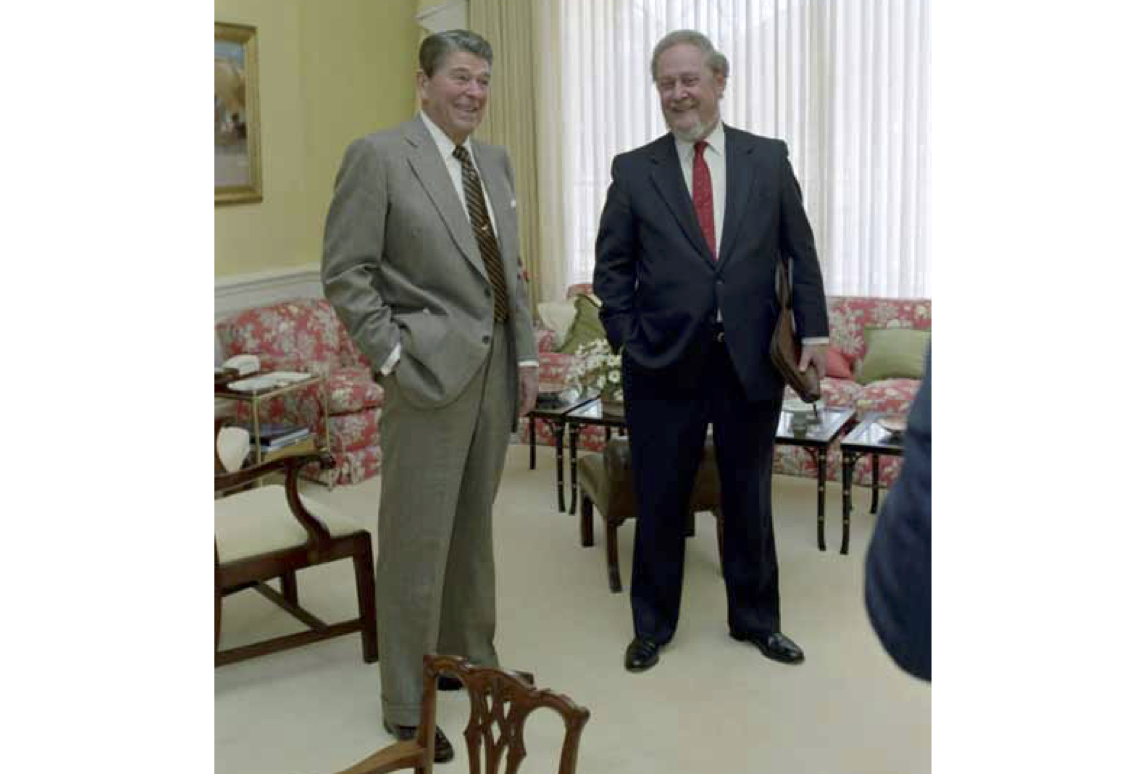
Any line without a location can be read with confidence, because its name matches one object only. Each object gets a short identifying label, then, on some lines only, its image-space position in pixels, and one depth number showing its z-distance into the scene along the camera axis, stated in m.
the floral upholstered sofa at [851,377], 5.85
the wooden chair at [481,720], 1.72
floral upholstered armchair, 6.23
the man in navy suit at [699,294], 3.45
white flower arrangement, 5.36
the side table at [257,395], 5.67
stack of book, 5.92
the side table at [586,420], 5.14
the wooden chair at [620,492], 4.49
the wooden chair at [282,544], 3.57
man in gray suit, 2.97
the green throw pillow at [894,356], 6.25
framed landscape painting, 6.45
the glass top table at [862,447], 4.61
